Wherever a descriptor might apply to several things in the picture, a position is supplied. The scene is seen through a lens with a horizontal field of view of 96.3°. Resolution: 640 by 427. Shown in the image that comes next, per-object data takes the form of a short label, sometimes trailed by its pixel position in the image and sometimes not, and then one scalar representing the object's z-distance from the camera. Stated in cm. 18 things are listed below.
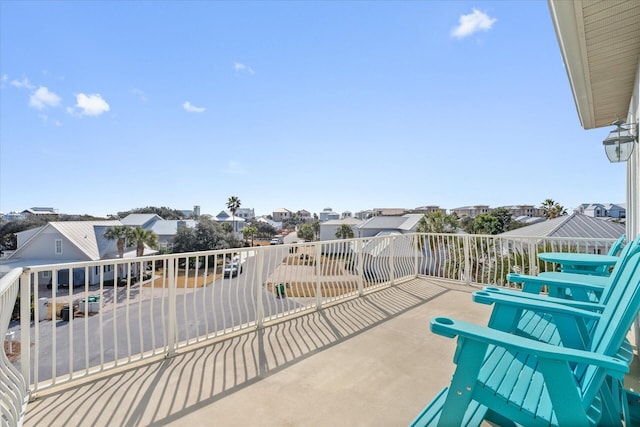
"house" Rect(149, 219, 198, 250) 3509
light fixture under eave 286
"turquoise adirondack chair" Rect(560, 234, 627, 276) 262
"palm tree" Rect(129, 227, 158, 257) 2492
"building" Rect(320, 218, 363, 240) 4312
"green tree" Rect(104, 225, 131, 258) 2420
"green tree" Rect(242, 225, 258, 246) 4078
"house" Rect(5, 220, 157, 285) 2088
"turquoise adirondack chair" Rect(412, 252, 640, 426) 91
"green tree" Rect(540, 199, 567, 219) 2845
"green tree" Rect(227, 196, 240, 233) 4131
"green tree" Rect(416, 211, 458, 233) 2078
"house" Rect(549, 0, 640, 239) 188
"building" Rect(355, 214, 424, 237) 3267
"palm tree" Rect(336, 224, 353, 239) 3853
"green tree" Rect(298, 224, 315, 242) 4716
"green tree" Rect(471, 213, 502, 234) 2966
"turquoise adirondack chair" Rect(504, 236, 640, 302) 175
